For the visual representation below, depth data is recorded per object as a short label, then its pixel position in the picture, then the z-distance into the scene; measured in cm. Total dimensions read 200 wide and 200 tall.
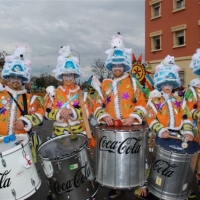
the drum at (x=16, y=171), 257
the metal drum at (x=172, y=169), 290
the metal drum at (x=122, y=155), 295
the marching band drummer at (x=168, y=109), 337
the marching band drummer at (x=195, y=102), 337
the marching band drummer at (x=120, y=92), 347
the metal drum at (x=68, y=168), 275
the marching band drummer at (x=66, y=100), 341
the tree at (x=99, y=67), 3719
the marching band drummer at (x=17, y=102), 325
